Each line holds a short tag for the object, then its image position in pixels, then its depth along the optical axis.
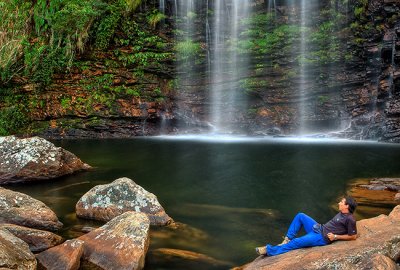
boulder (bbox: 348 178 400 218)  7.37
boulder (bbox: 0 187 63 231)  6.12
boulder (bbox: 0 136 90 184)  9.56
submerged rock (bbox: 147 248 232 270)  5.30
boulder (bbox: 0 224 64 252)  5.32
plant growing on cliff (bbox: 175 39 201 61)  20.45
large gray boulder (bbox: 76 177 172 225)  6.83
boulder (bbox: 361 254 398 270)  4.04
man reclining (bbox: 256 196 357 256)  4.96
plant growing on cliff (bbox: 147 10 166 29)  20.47
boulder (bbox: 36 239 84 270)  4.81
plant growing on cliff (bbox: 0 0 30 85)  19.17
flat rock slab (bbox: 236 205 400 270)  4.30
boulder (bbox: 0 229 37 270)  4.11
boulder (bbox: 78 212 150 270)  5.00
